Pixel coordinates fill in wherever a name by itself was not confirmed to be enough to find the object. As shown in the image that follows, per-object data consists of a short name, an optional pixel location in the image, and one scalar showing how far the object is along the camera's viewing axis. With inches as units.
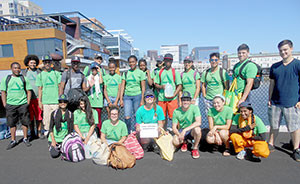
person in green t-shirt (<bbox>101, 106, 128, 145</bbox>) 138.3
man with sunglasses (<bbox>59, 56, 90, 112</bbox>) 161.0
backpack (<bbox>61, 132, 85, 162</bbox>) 132.3
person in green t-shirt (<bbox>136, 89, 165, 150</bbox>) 145.1
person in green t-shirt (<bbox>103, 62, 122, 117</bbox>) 171.6
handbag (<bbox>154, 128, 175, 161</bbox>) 131.0
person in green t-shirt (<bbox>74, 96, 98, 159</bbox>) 145.1
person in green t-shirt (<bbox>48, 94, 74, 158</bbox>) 146.0
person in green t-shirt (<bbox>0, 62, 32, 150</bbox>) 161.6
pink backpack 134.0
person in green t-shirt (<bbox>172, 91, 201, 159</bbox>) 134.9
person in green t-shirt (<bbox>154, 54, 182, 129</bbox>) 165.2
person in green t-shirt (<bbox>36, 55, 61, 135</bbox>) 170.4
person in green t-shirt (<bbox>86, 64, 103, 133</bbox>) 164.9
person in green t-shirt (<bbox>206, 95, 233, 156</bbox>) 133.3
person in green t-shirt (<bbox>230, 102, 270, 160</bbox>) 127.3
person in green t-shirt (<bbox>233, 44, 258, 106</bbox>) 134.3
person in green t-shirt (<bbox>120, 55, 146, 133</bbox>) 166.9
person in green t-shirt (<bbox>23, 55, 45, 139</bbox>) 182.2
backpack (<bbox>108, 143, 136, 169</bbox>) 119.0
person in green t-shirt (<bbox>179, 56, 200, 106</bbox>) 169.2
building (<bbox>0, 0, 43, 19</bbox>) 2849.4
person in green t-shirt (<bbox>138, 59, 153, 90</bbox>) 178.2
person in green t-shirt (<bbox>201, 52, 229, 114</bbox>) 150.8
